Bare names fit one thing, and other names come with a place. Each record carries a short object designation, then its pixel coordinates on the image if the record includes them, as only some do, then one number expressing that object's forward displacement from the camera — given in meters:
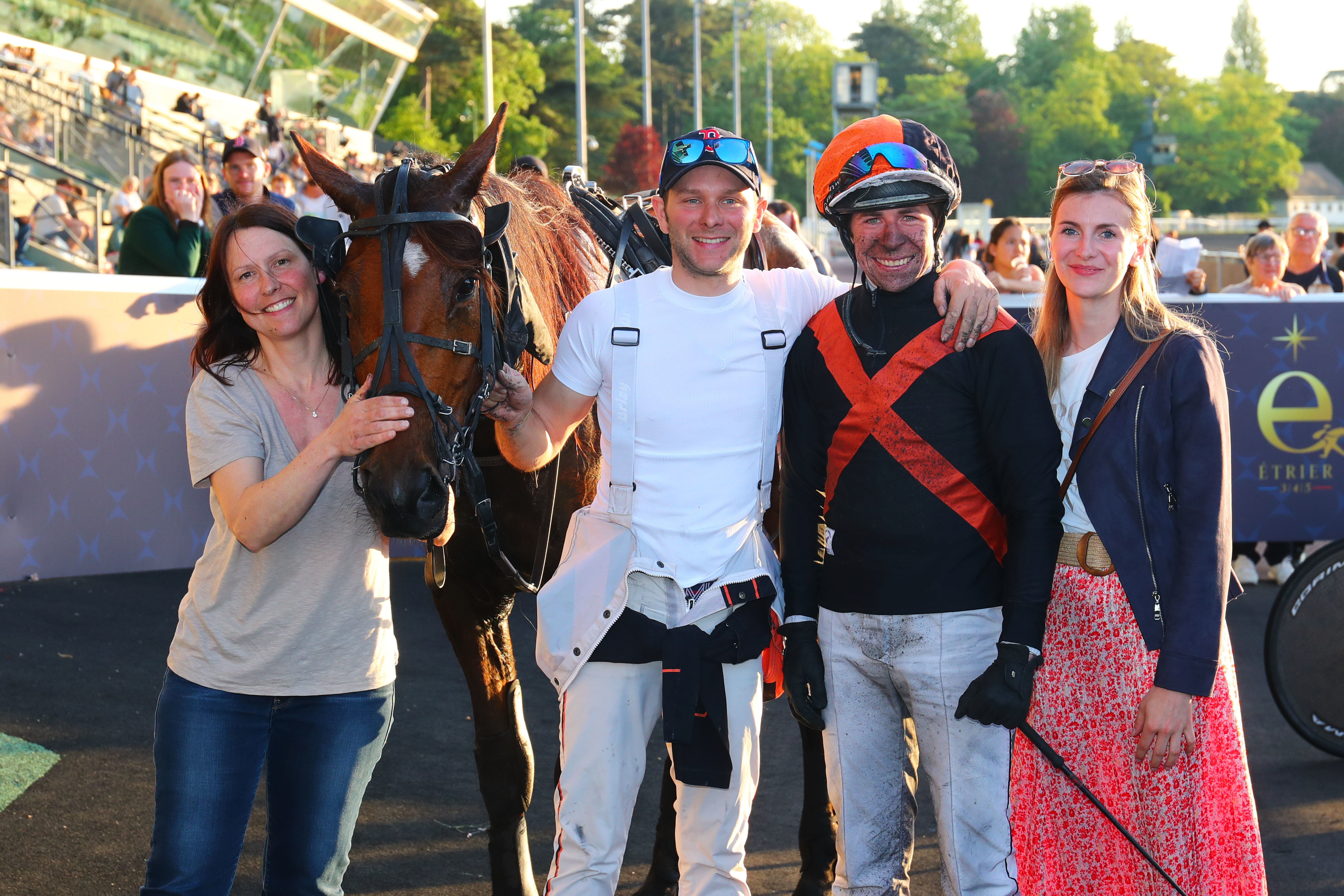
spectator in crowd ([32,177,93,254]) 12.68
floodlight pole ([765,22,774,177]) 69.75
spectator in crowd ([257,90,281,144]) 21.06
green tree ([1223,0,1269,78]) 142.25
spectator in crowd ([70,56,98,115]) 19.09
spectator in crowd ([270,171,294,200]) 12.11
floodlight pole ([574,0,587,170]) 22.88
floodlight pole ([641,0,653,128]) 42.25
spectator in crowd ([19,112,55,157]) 16.20
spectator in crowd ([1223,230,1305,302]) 8.22
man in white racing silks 2.62
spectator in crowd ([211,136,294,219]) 7.06
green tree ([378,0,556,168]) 41.41
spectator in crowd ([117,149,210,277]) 6.94
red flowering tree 43.94
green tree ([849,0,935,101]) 107.31
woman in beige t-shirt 2.42
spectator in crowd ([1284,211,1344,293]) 9.36
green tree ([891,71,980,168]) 88.81
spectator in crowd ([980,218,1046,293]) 8.47
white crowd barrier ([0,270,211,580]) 5.82
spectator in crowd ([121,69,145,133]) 20.33
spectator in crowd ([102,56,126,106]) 20.42
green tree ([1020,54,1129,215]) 91.69
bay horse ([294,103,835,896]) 2.41
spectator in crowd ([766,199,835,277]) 9.77
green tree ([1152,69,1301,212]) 87.75
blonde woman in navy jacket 2.49
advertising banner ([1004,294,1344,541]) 6.68
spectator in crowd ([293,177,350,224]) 9.88
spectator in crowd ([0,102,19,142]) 15.44
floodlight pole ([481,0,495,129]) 19.58
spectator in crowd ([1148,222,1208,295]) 9.93
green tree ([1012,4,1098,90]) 112.06
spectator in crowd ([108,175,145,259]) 13.17
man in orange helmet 2.49
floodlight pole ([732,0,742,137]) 53.12
